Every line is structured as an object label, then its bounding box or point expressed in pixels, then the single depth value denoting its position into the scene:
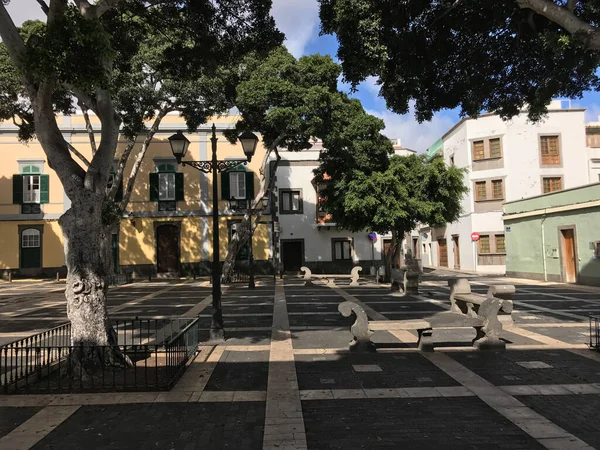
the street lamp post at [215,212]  8.23
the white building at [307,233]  29.34
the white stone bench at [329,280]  20.33
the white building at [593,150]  27.11
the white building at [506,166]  26.94
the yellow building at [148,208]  26.22
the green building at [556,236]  17.16
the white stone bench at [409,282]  15.99
